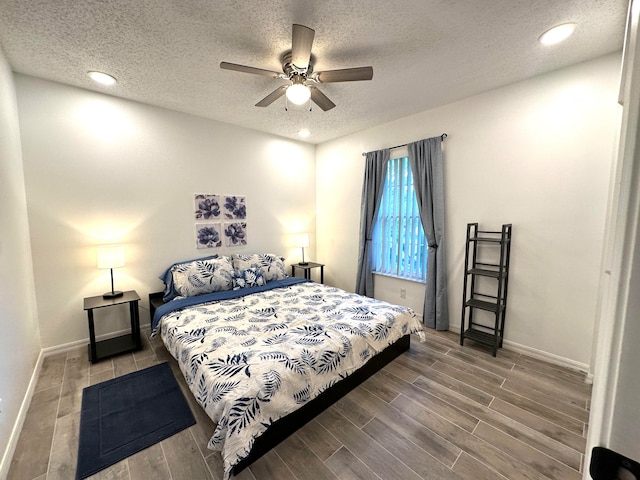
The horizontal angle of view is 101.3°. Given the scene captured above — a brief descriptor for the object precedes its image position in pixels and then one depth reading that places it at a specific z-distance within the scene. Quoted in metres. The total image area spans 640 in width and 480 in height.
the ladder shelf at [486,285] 2.63
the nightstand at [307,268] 4.38
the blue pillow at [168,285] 3.01
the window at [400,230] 3.49
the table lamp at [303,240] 4.32
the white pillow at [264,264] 3.57
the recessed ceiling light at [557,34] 1.86
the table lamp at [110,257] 2.63
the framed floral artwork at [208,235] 3.53
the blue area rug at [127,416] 1.60
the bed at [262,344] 1.50
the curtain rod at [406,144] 3.11
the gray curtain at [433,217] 3.16
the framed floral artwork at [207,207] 3.50
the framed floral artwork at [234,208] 3.76
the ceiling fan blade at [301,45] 1.61
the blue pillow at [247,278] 3.30
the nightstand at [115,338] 2.53
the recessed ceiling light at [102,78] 2.43
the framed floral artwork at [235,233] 3.78
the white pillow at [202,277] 2.99
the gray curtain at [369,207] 3.74
